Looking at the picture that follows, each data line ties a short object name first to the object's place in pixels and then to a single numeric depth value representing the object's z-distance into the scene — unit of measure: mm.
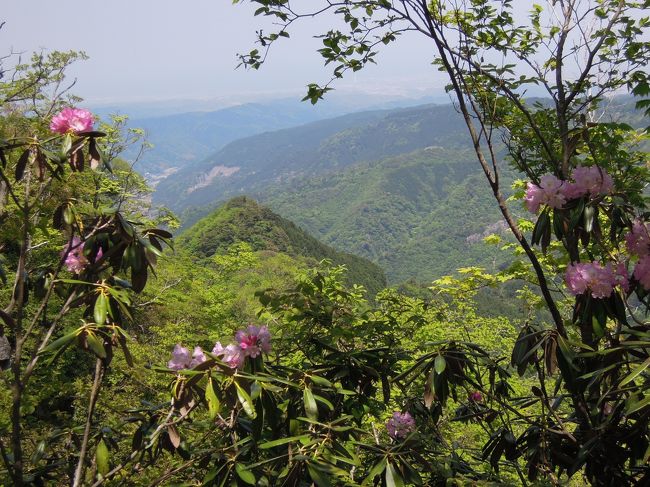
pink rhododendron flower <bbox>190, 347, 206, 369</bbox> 1708
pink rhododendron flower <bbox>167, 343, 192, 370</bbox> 1716
